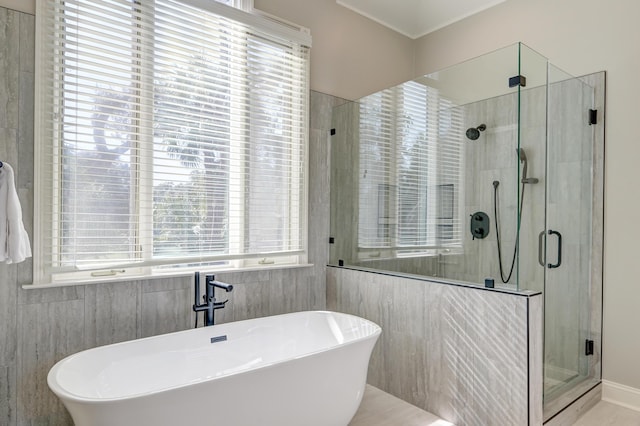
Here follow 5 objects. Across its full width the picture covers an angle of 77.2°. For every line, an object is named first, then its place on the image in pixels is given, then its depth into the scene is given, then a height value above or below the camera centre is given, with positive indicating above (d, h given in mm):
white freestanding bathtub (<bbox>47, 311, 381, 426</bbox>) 1551 -803
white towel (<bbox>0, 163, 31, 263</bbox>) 1807 -70
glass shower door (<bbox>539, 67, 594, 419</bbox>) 2469 -147
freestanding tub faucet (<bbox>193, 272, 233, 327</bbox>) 2363 -547
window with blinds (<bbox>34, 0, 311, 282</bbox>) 2119 +438
